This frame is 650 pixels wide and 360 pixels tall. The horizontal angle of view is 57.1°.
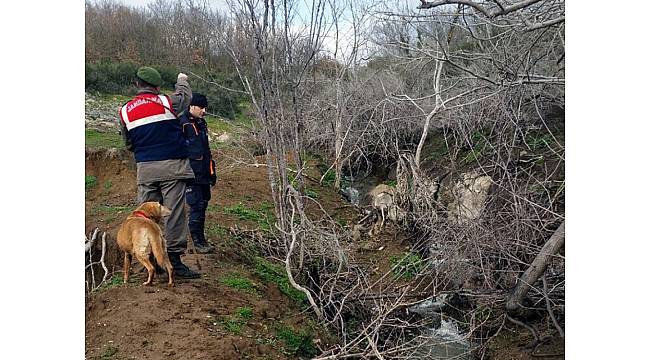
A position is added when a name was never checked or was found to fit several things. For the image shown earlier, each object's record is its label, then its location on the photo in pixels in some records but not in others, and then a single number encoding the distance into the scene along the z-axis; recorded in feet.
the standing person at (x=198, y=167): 20.07
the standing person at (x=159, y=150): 16.69
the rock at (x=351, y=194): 44.39
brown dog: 16.40
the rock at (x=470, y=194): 27.66
